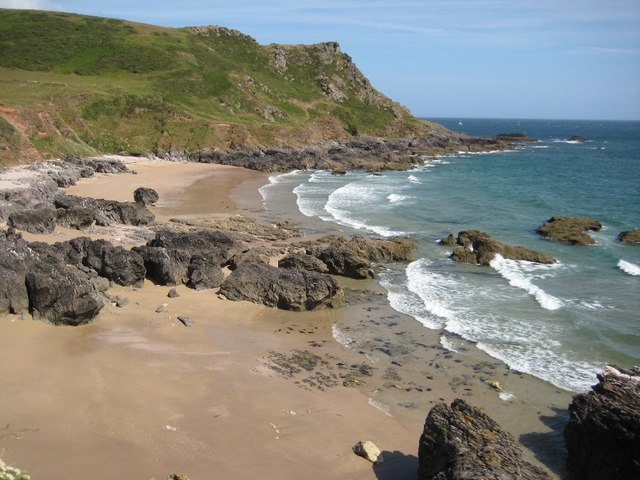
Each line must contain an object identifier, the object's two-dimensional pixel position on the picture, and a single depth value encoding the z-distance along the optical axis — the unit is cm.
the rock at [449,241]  3061
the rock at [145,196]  3697
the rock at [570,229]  3247
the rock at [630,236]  3314
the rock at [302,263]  2270
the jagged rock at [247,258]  2263
